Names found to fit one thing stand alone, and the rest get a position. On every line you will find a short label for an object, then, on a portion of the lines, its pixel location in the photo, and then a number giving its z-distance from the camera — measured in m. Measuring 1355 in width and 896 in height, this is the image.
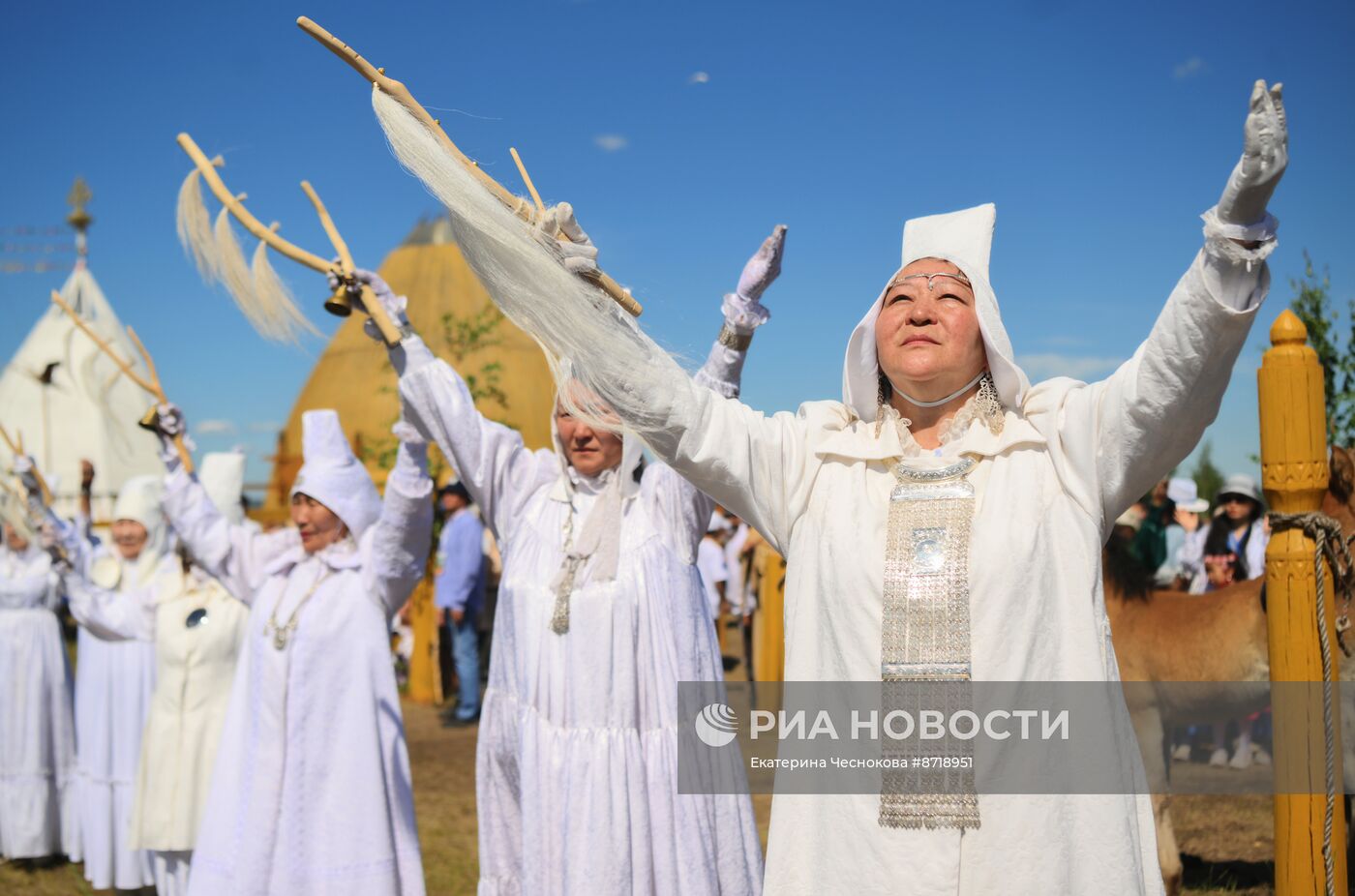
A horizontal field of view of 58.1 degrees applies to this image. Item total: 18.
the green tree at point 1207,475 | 40.61
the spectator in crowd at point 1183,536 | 10.24
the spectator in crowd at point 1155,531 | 9.12
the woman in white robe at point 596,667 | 3.98
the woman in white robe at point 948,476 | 2.40
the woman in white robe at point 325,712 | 4.75
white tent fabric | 22.23
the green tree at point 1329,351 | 7.38
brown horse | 5.45
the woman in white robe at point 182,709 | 5.86
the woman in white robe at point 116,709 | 7.10
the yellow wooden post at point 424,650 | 13.30
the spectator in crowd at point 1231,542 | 8.73
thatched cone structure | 26.84
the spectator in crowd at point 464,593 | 11.57
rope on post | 3.19
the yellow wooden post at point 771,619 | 9.24
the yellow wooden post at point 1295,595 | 3.22
